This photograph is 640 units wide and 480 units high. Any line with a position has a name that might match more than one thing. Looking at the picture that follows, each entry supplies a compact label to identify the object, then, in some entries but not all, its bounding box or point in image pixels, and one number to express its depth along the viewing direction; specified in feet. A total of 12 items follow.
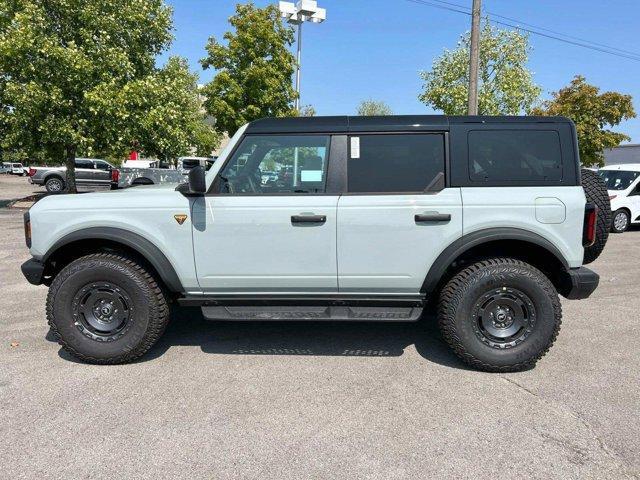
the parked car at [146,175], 52.19
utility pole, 38.81
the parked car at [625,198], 39.22
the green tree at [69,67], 40.55
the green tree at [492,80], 61.16
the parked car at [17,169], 170.07
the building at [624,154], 146.00
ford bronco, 11.52
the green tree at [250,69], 64.23
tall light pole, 58.49
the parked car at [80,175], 72.08
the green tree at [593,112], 86.48
